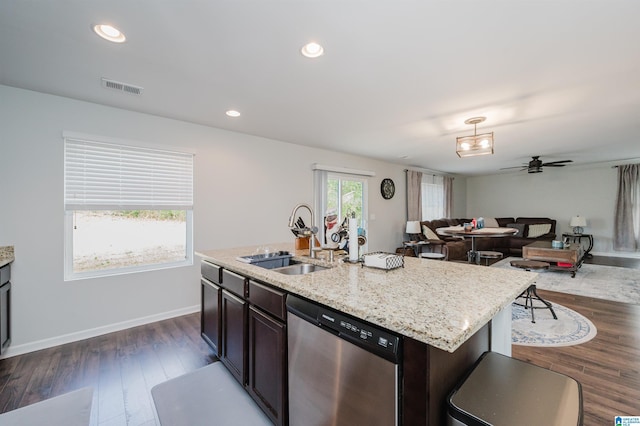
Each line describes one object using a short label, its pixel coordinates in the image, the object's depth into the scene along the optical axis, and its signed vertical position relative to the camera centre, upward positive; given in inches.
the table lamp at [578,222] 276.7 -9.3
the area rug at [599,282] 156.7 -45.4
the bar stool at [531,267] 124.1 -31.0
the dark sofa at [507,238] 262.7 -25.5
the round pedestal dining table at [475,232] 195.3 -14.1
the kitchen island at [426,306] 36.0 -14.4
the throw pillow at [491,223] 318.0 -11.7
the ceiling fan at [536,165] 217.5 +37.4
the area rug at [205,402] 70.4 -51.2
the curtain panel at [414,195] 274.4 +17.8
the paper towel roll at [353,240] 75.2 -7.5
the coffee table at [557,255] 197.5 -31.4
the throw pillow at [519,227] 303.1 -15.5
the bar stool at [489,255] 192.0 -29.4
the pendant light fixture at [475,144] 142.3 +36.0
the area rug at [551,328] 104.7 -47.4
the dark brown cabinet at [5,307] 90.7 -31.4
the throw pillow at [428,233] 259.0 -18.7
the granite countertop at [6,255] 95.2 -14.3
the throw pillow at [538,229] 296.2 -17.5
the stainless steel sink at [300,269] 83.9 -16.8
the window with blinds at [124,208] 113.4 +2.7
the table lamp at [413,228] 255.0 -13.7
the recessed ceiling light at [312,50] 75.6 +45.5
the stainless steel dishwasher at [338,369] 39.0 -25.4
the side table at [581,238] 272.4 -26.8
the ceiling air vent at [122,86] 95.9 +45.2
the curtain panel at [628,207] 269.0 +4.8
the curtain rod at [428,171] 282.8 +45.3
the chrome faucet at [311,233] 90.9 -6.7
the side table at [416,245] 240.2 -28.5
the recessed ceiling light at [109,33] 67.9 +45.3
